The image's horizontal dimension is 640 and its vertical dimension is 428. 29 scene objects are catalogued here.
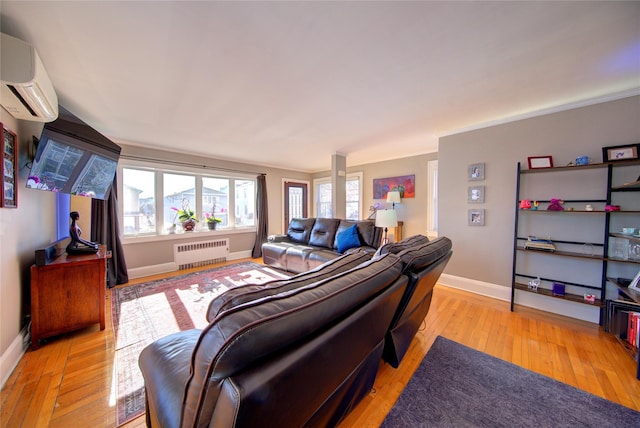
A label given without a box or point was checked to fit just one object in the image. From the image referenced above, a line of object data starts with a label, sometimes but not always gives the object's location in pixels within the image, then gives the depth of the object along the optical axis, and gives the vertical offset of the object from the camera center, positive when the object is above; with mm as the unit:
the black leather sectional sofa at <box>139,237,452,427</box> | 530 -427
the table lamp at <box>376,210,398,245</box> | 3455 -186
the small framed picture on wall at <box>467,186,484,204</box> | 2948 +169
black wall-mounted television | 1786 +442
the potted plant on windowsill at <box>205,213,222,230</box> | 4486 -291
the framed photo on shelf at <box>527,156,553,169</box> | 2434 +514
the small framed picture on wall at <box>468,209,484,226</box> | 2959 -132
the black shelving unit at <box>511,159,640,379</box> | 1881 -477
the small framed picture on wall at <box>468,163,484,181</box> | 2926 +478
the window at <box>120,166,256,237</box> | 3680 +159
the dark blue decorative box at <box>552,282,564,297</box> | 2355 -878
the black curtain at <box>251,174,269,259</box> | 5082 -157
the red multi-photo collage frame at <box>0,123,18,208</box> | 1506 +271
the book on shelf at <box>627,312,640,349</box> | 1676 -946
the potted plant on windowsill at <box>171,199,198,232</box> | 4125 -197
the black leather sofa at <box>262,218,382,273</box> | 3389 -600
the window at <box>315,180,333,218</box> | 6098 +226
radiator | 4012 -886
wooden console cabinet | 1806 -768
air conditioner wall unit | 1323 +791
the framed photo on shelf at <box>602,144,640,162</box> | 2006 +516
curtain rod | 3597 +792
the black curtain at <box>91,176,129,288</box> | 3152 -373
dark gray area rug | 1254 -1208
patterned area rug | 1506 -1173
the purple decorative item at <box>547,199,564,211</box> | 2338 +27
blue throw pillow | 3364 -493
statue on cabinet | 2158 -377
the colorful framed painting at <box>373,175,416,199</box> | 4441 +455
